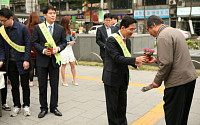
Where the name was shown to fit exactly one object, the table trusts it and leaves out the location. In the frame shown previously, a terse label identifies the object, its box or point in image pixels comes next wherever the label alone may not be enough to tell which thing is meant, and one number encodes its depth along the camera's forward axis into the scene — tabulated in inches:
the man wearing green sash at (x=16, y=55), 166.2
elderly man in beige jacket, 107.0
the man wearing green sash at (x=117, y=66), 122.1
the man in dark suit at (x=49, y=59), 164.6
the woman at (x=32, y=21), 235.0
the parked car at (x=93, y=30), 1090.7
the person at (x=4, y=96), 181.6
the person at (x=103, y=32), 227.5
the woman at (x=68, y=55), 251.6
